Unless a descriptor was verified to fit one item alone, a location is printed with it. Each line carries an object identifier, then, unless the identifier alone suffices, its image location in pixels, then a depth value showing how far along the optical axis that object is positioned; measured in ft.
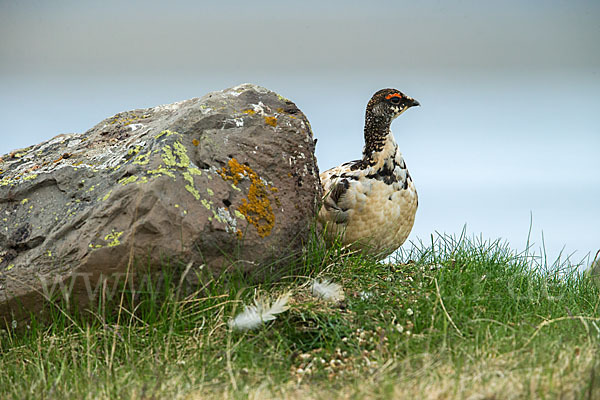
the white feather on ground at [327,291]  33.40
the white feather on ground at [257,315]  30.17
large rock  31.27
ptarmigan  40.73
